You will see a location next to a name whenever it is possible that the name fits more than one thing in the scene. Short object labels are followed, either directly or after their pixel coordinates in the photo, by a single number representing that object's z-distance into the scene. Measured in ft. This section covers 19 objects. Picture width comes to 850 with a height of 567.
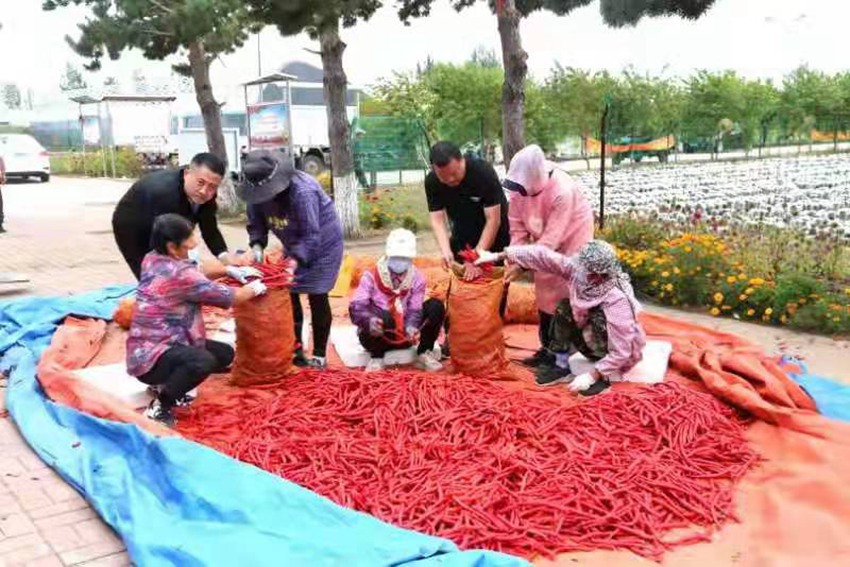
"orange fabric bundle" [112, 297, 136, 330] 19.79
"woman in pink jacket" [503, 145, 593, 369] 15.38
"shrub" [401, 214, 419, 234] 38.70
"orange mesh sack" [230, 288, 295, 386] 14.79
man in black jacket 14.52
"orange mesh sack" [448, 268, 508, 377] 15.10
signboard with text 52.44
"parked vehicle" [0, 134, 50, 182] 82.74
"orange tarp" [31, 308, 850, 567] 9.21
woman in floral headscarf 14.23
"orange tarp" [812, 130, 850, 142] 74.09
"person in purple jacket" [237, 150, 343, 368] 14.97
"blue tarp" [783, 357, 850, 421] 13.17
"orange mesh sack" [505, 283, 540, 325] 19.76
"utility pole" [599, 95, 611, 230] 26.89
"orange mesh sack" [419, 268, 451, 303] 19.44
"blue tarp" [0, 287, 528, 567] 8.41
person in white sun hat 15.43
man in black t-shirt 15.56
